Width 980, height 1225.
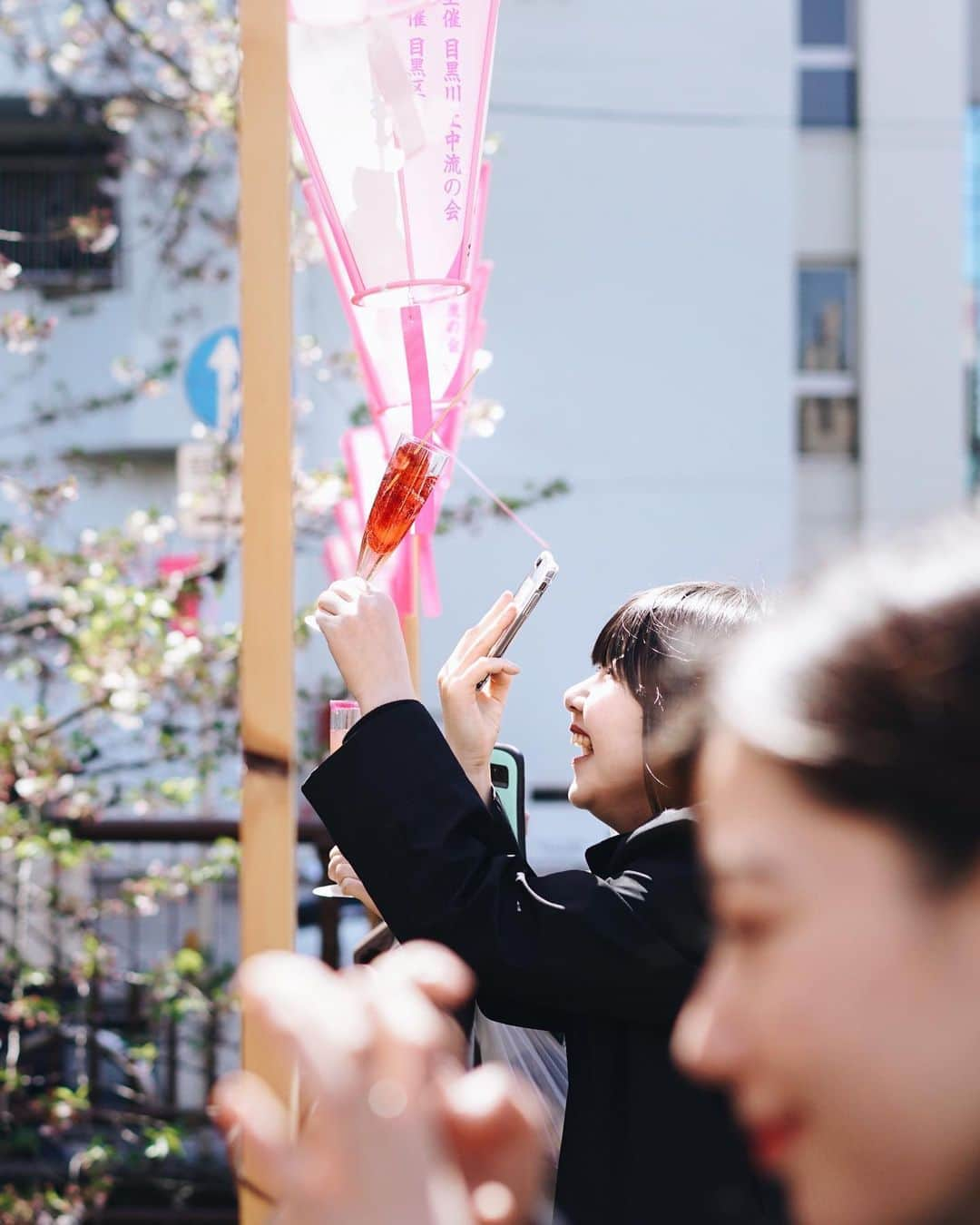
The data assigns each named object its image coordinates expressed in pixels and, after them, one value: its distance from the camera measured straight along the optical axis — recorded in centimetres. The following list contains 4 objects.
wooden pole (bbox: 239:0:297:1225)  152
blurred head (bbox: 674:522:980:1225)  50
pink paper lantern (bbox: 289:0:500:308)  173
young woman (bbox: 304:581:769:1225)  116
